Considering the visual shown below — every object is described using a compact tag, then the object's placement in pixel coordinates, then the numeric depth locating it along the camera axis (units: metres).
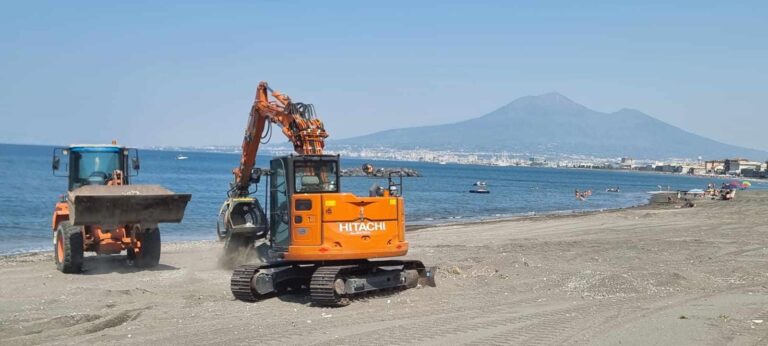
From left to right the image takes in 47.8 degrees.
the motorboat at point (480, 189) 76.12
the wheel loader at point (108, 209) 16.03
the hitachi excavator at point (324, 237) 13.07
